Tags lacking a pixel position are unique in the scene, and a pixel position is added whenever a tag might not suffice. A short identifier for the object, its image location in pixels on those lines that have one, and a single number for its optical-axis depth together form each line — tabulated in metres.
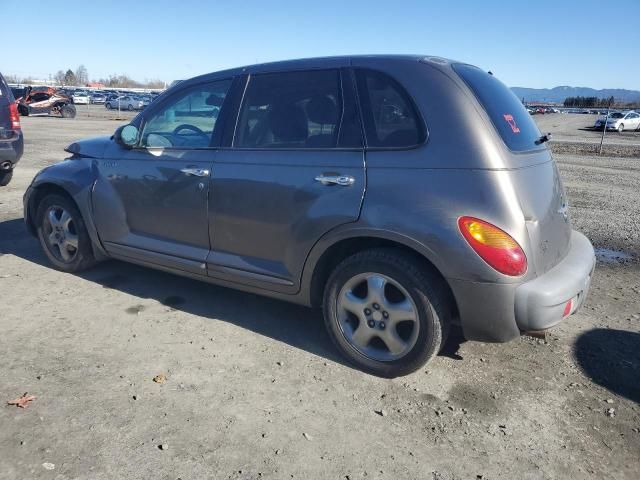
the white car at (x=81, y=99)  52.46
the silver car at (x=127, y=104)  47.19
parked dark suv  8.01
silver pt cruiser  2.90
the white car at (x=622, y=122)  37.09
